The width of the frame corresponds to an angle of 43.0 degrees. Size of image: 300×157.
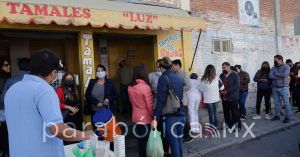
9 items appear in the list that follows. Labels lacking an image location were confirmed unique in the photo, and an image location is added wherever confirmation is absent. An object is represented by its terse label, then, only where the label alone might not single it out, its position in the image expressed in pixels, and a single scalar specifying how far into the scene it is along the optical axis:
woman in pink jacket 6.19
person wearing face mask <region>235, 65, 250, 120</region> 10.57
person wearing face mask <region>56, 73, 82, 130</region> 6.71
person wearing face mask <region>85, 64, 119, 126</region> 7.03
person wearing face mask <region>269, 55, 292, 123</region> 9.72
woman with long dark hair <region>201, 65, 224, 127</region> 8.82
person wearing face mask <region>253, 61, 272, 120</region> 10.43
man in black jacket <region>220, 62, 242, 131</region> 8.91
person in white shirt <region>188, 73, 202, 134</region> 8.61
